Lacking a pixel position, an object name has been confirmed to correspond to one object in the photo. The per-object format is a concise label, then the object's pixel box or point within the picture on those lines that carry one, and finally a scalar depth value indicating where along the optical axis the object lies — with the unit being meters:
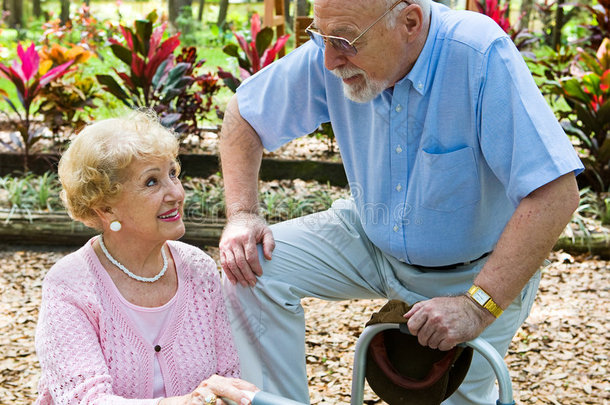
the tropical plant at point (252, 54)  4.71
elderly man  1.89
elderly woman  1.79
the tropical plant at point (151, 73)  4.83
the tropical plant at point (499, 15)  5.43
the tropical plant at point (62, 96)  5.12
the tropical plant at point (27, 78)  4.83
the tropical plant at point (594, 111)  4.73
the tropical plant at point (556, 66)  5.16
